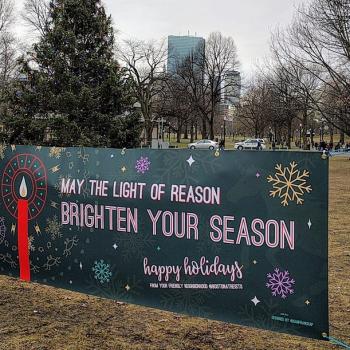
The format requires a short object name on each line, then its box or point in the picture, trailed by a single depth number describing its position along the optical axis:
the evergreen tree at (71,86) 17.31
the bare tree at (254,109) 67.36
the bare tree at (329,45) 21.92
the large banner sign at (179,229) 3.06
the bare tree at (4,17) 40.98
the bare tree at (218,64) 64.62
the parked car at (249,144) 56.12
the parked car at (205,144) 53.51
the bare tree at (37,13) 38.16
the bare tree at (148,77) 56.28
